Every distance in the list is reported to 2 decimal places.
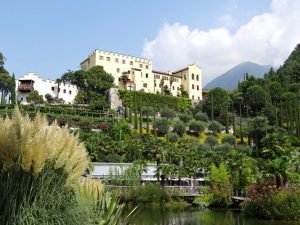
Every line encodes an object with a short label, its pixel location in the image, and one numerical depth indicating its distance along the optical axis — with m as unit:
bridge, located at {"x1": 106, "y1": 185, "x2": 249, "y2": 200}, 23.11
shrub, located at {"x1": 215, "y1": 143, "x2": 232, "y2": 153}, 37.44
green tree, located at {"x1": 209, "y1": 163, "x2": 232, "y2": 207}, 22.67
